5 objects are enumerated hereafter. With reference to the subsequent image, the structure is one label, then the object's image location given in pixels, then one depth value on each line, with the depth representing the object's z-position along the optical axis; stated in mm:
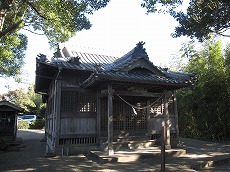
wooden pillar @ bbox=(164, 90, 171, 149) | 11428
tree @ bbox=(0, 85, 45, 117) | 41000
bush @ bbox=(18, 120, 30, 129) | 36909
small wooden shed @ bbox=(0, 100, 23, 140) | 18156
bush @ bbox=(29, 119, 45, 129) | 37562
